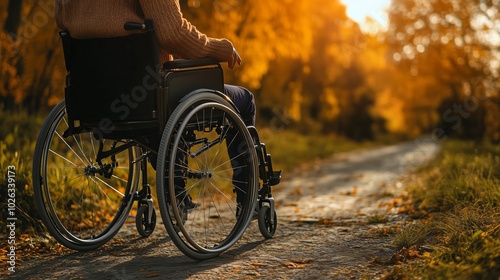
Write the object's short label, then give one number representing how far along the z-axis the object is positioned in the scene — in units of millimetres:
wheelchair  3037
